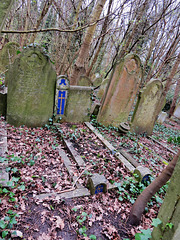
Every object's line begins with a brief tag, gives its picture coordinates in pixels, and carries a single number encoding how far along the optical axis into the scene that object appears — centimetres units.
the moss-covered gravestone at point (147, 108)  641
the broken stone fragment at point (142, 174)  347
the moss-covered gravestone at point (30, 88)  478
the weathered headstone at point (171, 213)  172
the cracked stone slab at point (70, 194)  281
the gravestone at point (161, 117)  1080
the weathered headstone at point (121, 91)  604
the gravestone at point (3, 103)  504
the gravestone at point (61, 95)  551
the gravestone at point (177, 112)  1676
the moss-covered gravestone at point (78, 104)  582
